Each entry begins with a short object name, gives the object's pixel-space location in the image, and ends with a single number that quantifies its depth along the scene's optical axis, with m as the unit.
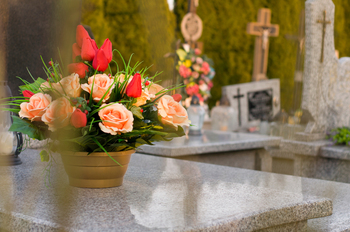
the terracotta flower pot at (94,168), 1.74
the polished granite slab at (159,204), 1.52
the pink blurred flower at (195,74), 6.60
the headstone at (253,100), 7.30
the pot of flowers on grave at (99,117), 1.65
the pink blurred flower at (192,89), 6.40
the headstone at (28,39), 2.35
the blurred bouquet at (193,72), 6.44
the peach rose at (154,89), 1.80
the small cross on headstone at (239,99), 7.28
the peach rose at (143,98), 1.73
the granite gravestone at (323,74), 4.33
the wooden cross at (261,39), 8.41
